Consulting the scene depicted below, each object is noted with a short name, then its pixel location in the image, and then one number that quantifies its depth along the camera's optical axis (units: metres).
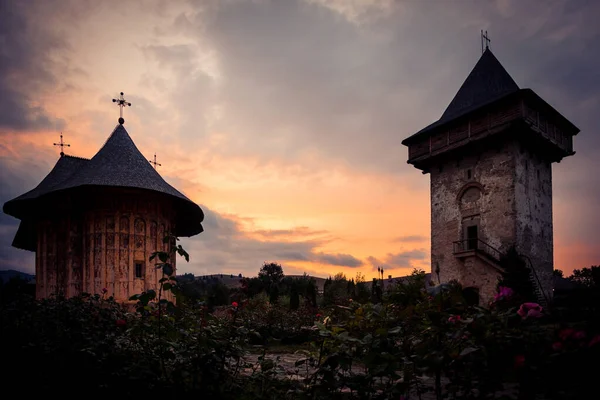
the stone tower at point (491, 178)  18.30
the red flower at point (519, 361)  2.18
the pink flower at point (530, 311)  2.55
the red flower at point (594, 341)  1.99
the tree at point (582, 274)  50.03
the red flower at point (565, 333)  2.14
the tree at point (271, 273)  64.81
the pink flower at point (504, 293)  2.75
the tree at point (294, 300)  24.20
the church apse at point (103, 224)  15.78
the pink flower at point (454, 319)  2.87
